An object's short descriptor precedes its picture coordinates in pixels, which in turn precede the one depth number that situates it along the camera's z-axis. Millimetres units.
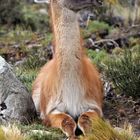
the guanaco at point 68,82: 16156
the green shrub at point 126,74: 19422
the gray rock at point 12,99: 16844
